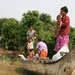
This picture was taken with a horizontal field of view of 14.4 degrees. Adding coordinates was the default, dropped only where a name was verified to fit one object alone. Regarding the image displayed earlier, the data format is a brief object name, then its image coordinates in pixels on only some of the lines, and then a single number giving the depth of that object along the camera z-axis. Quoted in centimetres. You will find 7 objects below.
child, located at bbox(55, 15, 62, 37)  845
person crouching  989
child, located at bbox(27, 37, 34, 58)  1301
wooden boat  735
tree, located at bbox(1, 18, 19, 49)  2061
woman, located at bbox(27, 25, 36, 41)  1324
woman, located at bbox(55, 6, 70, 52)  859
